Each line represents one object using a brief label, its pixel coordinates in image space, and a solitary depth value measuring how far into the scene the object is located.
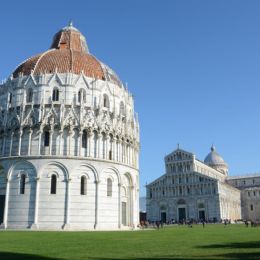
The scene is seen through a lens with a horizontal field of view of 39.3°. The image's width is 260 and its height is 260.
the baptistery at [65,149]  39.03
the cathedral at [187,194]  97.44
